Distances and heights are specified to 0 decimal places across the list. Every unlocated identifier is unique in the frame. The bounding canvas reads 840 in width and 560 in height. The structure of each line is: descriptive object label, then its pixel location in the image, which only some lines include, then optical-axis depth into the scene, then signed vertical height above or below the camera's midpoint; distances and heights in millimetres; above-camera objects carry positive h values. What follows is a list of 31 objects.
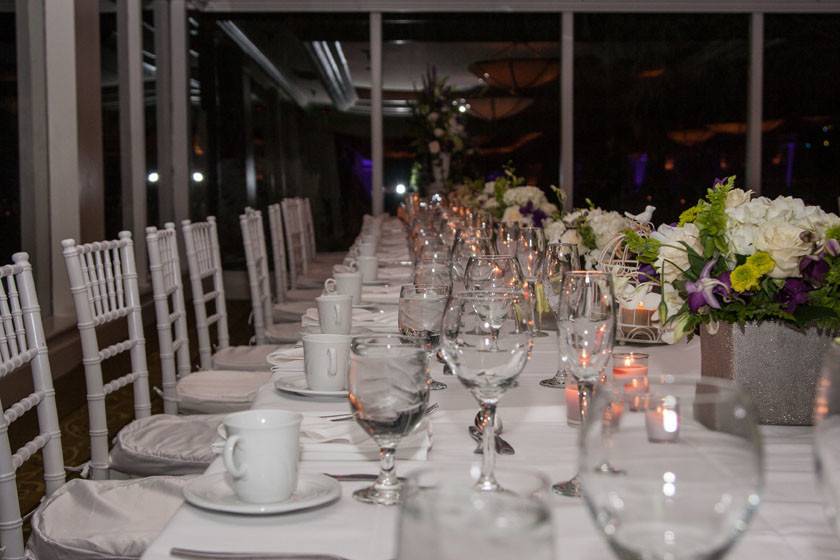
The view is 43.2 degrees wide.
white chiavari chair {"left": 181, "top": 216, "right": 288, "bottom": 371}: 3512 -358
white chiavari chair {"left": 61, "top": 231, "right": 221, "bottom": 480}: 2348 -537
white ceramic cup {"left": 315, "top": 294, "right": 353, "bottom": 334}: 2154 -230
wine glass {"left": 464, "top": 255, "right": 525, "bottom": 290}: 1930 -136
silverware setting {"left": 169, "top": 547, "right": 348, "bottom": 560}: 981 -330
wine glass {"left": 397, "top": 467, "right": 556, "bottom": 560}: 550 -171
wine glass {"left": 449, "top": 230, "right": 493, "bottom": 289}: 2609 -116
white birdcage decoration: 1754 -159
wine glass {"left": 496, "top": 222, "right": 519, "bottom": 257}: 2656 -93
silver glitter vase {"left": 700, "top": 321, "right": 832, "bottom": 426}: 1504 -235
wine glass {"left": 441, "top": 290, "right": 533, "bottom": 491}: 1205 -165
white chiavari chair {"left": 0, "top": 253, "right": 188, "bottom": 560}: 1769 -547
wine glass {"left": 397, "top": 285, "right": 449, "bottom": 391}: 1682 -183
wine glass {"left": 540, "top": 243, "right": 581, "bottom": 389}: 2000 -115
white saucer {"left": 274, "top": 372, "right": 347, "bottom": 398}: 1672 -301
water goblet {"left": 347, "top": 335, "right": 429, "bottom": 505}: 1146 -212
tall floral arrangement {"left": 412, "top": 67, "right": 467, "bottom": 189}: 8016 +494
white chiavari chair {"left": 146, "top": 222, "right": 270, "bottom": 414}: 2926 -521
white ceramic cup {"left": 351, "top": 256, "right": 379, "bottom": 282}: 3484 -221
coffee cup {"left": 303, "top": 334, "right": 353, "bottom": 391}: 1682 -254
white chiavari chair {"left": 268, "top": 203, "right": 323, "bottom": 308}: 5082 -333
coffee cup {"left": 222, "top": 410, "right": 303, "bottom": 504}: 1123 -276
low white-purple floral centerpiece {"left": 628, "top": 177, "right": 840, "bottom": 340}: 1459 -89
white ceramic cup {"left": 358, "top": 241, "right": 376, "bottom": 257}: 3998 -186
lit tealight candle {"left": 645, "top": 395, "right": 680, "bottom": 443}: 705 -146
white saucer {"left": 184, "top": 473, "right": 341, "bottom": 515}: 1101 -318
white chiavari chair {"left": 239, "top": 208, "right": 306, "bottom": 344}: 4027 -360
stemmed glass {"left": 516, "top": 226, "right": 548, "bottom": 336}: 2442 -111
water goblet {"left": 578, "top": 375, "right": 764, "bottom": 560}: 663 -172
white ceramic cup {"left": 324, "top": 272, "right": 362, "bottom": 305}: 2779 -218
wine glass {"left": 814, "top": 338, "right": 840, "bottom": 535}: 688 -146
